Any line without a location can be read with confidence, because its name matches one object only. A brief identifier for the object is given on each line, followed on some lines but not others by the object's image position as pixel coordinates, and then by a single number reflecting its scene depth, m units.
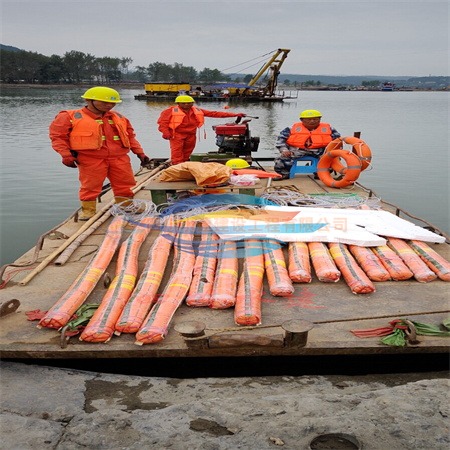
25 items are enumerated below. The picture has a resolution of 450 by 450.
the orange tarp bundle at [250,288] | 3.14
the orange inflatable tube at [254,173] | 6.39
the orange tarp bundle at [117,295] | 3.00
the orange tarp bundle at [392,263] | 3.88
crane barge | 53.28
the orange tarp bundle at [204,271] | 3.44
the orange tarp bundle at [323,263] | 3.82
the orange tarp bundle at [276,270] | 3.57
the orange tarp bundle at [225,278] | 3.38
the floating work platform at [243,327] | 2.89
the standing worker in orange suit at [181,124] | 7.55
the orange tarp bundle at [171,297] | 2.97
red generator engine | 9.36
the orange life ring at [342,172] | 6.99
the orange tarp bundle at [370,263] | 3.86
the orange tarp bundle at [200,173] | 5.59
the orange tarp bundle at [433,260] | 3.92
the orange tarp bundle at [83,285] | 3.14
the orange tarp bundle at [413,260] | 3.85
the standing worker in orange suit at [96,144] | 5.22
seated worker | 7.67
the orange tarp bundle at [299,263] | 3.81
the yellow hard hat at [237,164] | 6.80
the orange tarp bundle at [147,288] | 3.09
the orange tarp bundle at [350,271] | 3.62
